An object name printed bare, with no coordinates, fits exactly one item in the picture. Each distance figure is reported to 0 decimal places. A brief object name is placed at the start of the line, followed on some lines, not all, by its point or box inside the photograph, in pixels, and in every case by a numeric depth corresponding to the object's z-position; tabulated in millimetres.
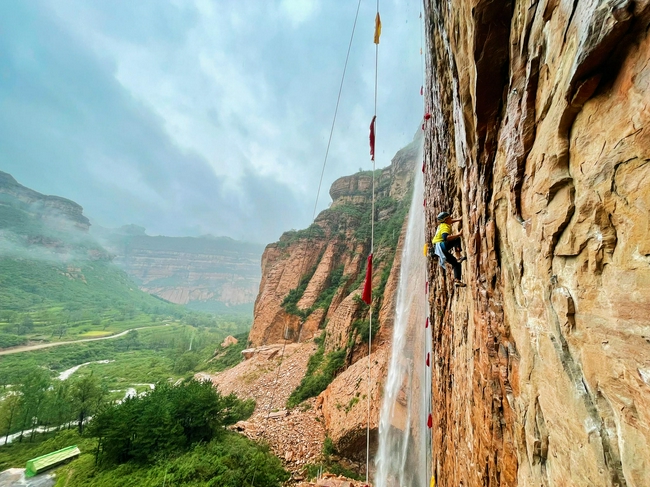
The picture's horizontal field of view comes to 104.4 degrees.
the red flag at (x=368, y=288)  6972
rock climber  4648
